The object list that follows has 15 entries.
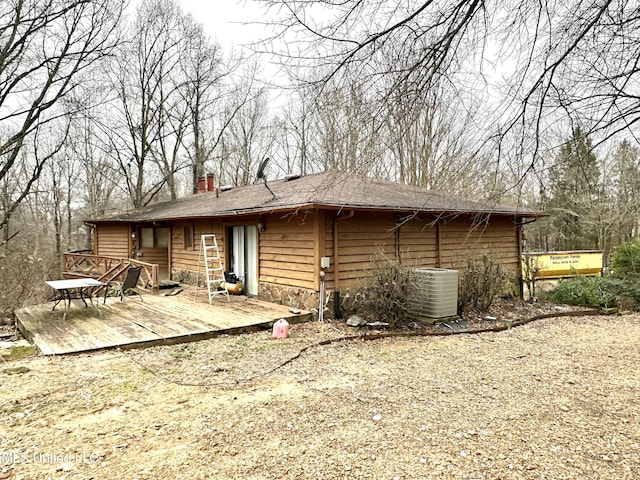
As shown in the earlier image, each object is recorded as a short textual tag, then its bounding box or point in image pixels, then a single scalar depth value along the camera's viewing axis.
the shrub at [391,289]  6.98
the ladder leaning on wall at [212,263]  10.73
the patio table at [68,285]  7.18
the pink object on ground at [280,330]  6.42
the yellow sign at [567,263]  13.45
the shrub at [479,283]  8.34
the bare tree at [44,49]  8.59
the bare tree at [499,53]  2.81
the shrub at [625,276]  9.47
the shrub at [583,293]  9.68
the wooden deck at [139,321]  5.79
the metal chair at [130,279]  8.73
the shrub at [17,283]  8.54
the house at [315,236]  7.87
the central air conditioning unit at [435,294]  7.41
